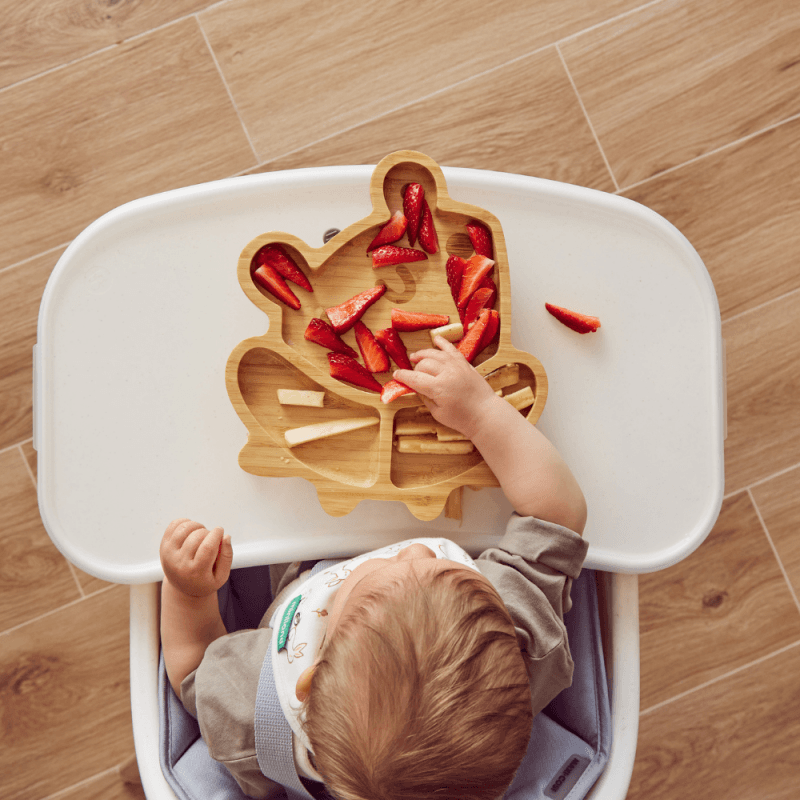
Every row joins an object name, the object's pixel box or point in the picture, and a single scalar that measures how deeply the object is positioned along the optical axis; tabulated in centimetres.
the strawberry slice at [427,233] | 69
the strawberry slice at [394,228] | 68
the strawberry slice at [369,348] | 68
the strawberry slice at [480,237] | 69
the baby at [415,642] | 56
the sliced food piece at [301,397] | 68
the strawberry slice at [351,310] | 68
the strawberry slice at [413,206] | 68
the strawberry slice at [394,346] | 68
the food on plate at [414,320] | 68
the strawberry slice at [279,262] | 68
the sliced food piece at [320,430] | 68
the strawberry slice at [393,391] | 67
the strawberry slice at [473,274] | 68
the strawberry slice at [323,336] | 68
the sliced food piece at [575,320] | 73
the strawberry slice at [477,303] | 68
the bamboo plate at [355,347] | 67
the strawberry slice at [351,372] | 68
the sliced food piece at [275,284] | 67
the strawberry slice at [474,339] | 67
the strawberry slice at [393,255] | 68
